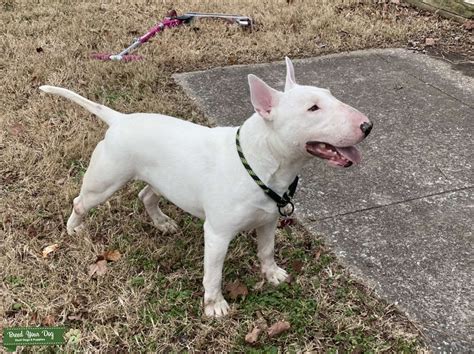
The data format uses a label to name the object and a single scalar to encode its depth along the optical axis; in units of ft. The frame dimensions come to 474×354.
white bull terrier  7.39
